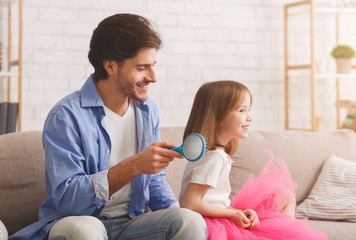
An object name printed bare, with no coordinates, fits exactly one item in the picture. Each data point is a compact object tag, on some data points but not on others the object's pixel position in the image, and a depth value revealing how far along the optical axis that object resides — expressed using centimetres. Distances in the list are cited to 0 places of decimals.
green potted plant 393
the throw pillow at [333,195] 242
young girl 186
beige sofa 210
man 166
